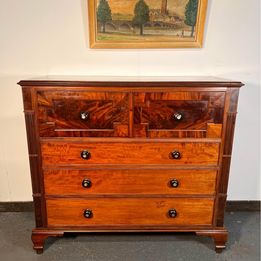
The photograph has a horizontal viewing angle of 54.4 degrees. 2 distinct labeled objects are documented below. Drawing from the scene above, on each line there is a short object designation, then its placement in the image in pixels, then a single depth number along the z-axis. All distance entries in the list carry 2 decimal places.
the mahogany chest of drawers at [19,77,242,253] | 1.49
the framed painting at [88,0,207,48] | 1.80
